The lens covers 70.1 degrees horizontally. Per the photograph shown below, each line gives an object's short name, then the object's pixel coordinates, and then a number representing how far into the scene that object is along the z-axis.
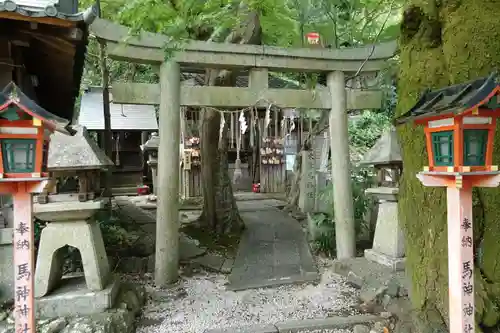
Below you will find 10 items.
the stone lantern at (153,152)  13.20
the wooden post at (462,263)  2.70
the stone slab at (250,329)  4.58
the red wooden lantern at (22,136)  2.70
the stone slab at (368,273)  5.57
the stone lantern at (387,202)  6.42
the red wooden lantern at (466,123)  2.47
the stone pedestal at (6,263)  4.79
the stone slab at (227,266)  7.39
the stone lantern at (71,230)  4.45
